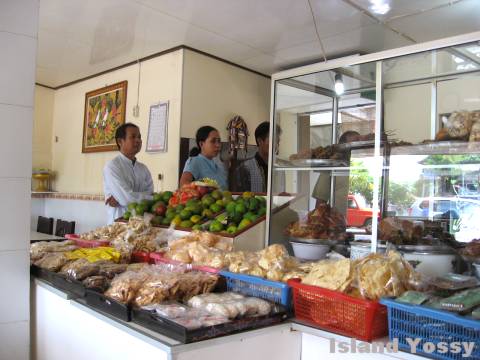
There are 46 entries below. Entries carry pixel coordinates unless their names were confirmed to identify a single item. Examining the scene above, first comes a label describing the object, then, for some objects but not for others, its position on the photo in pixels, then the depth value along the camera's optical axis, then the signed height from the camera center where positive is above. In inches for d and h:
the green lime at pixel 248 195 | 96.6 -2.4
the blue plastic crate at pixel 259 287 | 52.7 -13.6
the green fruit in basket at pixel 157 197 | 107.7 -4.0
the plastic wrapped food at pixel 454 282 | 46.6 -10.4
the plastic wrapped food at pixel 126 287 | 52.7 -13.9
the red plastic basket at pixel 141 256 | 75.5 -13.8
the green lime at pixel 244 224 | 83.9 -8.0
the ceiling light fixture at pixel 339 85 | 88.6 +22.8
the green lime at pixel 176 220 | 91.2 -8.4
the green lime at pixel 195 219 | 89.6 -7.8
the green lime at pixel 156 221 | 97.3 -9.2
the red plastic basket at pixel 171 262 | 61.6 -12.9
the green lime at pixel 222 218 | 87.4 -7.2
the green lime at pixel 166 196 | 106.8 -3.6
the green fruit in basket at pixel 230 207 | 89.8 -5.0
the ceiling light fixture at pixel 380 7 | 119.0 +53.6
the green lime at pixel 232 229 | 82.4 -9.0
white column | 64.8 +2.1
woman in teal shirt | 141.0 +7.5
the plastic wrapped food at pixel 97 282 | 57.9 -14.6
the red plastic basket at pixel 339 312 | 43.9 -13.9
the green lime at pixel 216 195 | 97.7 -2.7
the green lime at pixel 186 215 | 92.4 -7.2
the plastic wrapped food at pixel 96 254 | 72.1 -13.3
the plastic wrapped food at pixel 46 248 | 77.5 -13.7
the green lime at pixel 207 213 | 91.3 -6.6
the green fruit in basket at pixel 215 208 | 92.4 -5.4
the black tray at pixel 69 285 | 59.0 -15.8
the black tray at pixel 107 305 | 49.7 -15.8
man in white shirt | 127.3 +1.1
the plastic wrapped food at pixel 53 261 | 70.0 -14.4
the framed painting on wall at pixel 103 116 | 201.0 +32.3
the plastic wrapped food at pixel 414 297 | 41.9 -11.0
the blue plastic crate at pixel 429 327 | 38.1 -13.1
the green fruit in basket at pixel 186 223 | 89.5 -8.9
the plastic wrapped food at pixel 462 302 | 39.9 -10.8
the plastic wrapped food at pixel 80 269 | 62.3 -13.9
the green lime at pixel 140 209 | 102.6 -6.9
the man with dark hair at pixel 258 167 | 139.1 +6.2
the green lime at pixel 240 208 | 89.5 -5.1
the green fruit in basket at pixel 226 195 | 98.5 -2.6
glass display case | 72.0 +7.0
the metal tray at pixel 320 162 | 85.5 +5.3
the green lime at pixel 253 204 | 91.4 -4.3
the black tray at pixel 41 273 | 67.9 -16.2
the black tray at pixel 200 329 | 42.6 -15.6
